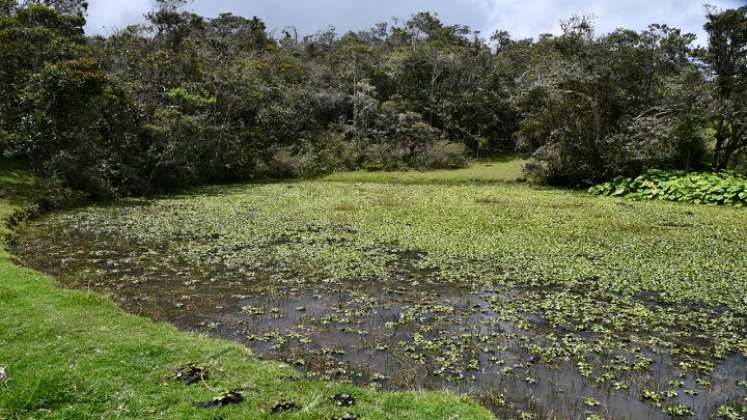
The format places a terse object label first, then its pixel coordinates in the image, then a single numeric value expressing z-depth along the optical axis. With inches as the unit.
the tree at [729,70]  781.3
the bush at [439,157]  1217.4
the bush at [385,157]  1220.5
